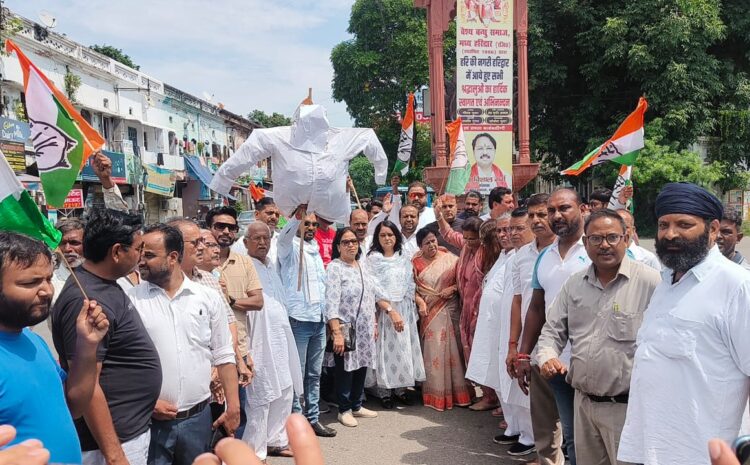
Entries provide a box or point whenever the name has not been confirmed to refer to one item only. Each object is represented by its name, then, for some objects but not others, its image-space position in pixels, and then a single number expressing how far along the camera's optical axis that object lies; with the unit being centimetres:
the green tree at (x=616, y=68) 1762
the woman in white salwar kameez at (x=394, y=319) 580
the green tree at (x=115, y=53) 3680
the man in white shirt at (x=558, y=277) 358
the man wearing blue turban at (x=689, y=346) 228
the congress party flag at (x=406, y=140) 1035
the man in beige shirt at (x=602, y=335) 297
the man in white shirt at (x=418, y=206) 714
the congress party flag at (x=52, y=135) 340
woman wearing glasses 540
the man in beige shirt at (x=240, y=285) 414
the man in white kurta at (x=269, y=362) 439
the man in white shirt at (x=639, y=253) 414
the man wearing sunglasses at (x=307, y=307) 513
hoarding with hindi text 1295
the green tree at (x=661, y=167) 1753
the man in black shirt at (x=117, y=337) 244
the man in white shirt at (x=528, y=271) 404
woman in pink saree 588
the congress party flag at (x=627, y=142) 647
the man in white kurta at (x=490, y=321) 509
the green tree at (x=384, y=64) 2717
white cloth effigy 443
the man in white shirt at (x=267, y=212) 575
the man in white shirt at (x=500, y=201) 676
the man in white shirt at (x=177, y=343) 286
